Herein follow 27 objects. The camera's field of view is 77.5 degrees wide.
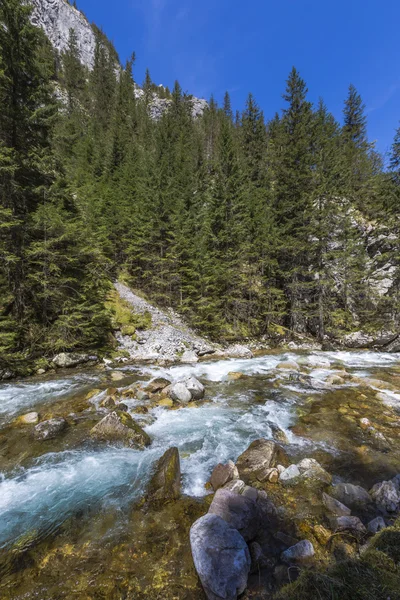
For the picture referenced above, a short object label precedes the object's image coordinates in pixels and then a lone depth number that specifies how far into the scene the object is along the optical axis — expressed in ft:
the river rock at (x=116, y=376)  36.86
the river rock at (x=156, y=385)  31.81
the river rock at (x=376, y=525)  11.94
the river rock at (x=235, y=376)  37.83
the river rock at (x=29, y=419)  24.03
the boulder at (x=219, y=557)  9.84
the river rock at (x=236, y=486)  14.69
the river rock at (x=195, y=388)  30.19
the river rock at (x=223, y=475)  15.90
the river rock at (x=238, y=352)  52.80
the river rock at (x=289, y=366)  41.21
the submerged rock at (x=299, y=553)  11.22
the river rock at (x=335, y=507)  13.62
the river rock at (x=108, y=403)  27.58
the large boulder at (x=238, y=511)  12.35
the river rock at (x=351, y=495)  14.37
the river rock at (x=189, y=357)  48.00
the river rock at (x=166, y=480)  15.34
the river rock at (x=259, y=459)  16.70
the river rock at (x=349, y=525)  12.17
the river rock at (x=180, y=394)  29.35
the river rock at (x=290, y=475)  16.26
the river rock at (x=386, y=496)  13.82
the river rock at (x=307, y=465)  17.14
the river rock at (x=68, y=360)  40.65
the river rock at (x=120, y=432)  21.20
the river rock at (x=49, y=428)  21.91
